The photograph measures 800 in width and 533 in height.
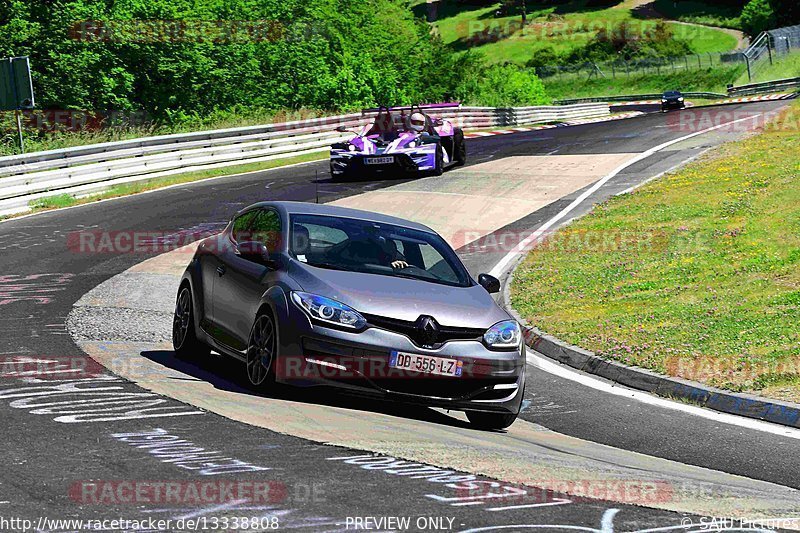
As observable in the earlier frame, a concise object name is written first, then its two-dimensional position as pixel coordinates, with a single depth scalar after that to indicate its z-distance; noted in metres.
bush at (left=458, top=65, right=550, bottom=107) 69.89
